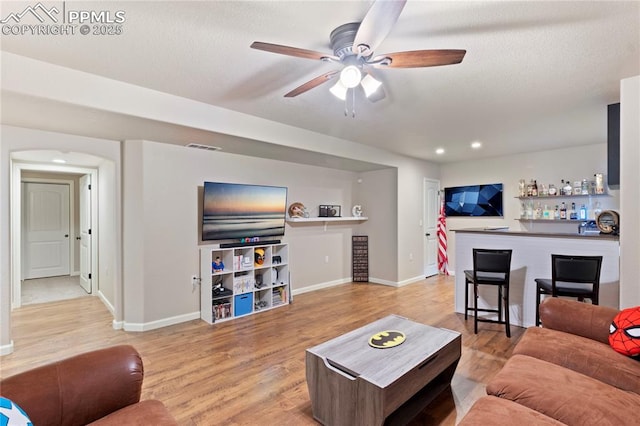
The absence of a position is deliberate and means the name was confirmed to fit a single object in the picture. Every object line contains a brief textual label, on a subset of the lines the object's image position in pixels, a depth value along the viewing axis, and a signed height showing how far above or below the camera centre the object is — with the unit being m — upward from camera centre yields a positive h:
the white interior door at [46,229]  6.26 -0.39
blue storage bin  4.08 -1.27
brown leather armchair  1.26 -0.81
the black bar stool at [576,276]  2.86 -0.64
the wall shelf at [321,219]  5.00 -0.15
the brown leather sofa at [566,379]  1.38 -0.91
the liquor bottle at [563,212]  5.25 -0.03
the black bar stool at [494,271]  3.35 -0.68
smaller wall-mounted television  6.01 +0.21
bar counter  3.15 -0.57
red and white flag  6.69 -0.75
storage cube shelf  3.97 -0.99
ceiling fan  1.46 +0.92
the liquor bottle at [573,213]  5.15 -0.04
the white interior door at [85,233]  5.25 -0.39
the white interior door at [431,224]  6.44 -0.30
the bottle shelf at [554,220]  5.13 -0.18
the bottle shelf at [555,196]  4.99 +0.24
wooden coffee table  1.72 -1.02
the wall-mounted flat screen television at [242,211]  3.99 +0.00
